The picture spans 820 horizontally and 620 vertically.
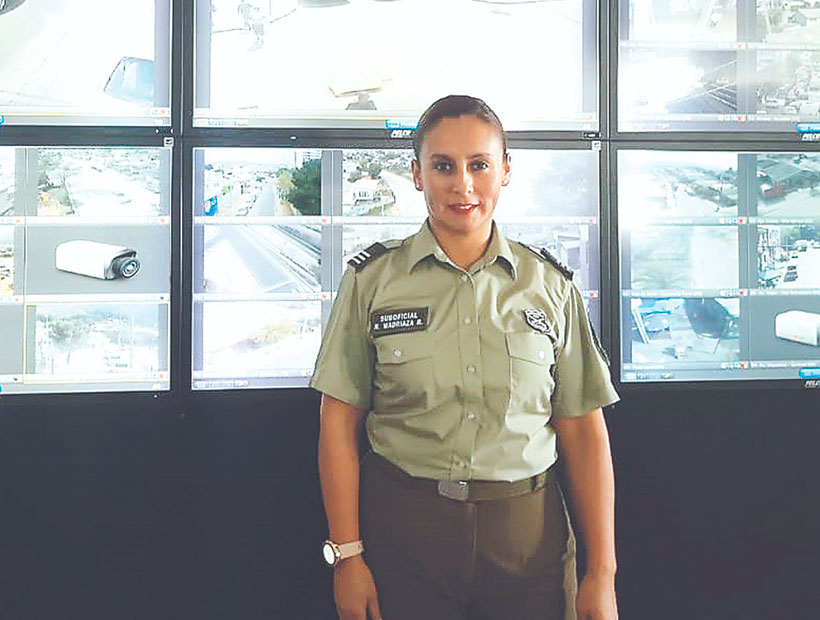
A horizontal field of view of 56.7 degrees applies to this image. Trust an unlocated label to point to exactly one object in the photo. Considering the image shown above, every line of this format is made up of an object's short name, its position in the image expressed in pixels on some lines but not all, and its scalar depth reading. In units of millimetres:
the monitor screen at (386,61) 2080
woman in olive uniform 1449
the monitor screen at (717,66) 2166
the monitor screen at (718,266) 2176
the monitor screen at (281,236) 2078
